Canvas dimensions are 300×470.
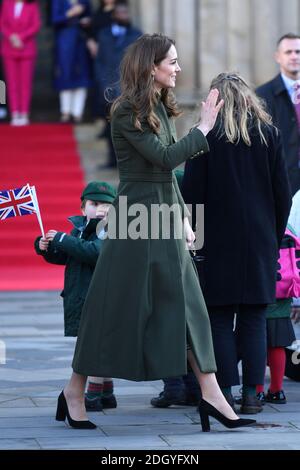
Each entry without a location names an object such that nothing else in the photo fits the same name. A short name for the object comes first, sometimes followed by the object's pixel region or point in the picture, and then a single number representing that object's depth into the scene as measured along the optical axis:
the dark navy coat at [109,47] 31.17
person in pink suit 33.62
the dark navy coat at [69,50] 34.06
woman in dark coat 12.76
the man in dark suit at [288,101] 17.58
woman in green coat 11.76
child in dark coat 13.14
